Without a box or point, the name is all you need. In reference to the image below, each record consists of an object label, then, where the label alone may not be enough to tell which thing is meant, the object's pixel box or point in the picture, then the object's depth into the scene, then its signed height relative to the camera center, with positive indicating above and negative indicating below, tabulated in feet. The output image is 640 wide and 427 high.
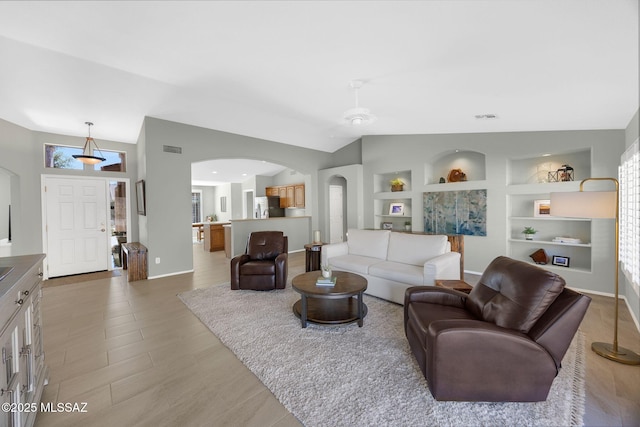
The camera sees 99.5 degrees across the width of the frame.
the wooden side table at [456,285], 9.30 -2.76
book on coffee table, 9.77 -2.63
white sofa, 10.90 -2.40
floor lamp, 7.36 -0.12
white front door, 16.58 -0.73
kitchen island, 21.30 -1.57
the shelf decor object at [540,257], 14.73 -2.80
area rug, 5.49 -4.18
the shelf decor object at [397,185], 20.58 +1.78
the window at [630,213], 8.31 -0.31
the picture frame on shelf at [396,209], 20.69 -0.06
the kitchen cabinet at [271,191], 32.63 +2.33
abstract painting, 16.49 -0.32
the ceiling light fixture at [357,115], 10.40 +3.65
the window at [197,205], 38.78 +0.89
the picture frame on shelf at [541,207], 14.75 -0.11
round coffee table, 9.16 -3.56
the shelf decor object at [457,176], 17.58 +2.07
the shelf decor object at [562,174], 14.14 +1.65
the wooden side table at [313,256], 16.14 -2.84
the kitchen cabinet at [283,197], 31.03 +1.54
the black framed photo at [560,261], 14.19 -2.93
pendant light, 14.53 +4.02
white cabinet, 4.11 -2.31
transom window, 16.66 +3.56
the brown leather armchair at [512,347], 5.52 -2.91
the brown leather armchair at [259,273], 13.17 -3.09
